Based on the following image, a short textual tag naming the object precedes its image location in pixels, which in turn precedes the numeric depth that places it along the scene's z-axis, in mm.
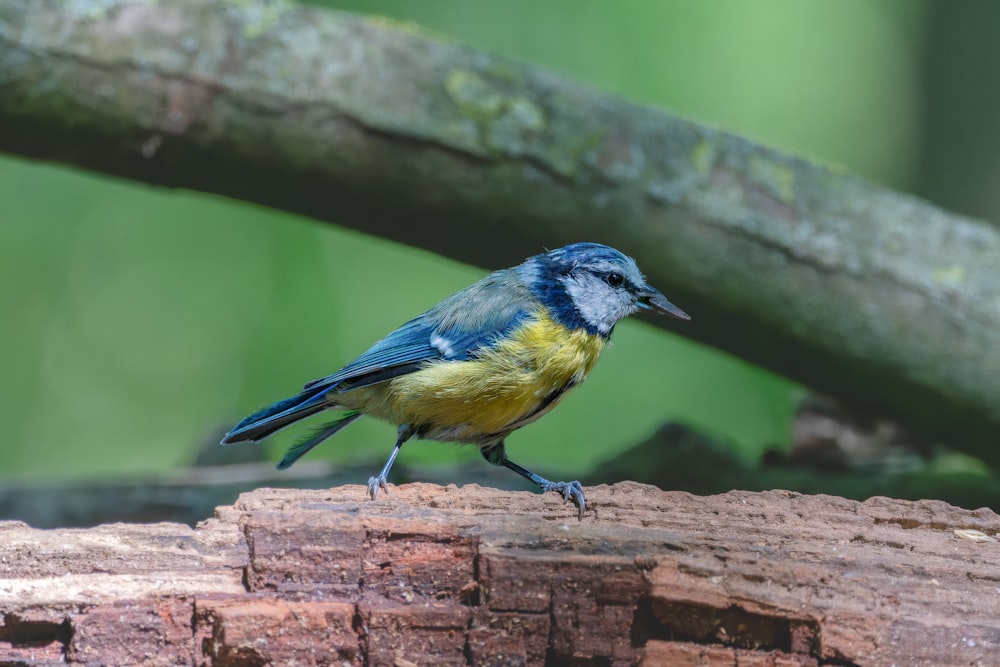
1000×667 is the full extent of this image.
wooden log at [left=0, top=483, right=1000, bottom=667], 3775
